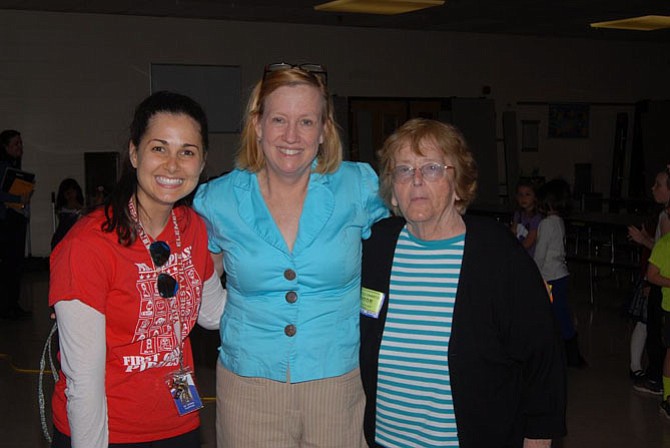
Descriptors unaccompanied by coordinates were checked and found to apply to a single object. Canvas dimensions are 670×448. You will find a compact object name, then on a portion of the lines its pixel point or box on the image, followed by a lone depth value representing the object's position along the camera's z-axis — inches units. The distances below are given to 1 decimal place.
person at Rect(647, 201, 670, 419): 187.6
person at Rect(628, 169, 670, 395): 206.4
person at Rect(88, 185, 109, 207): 321.4
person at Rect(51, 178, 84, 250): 374.6
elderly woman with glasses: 82.1
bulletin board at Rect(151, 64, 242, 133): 478.0
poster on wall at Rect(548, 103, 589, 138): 606.5
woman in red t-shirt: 72.5
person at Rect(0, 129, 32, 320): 304.0
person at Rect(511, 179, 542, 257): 247.4
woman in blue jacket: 83.5
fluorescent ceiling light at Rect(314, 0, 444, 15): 416.5
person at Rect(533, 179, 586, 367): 234.1
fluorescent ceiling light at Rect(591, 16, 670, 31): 490.9
